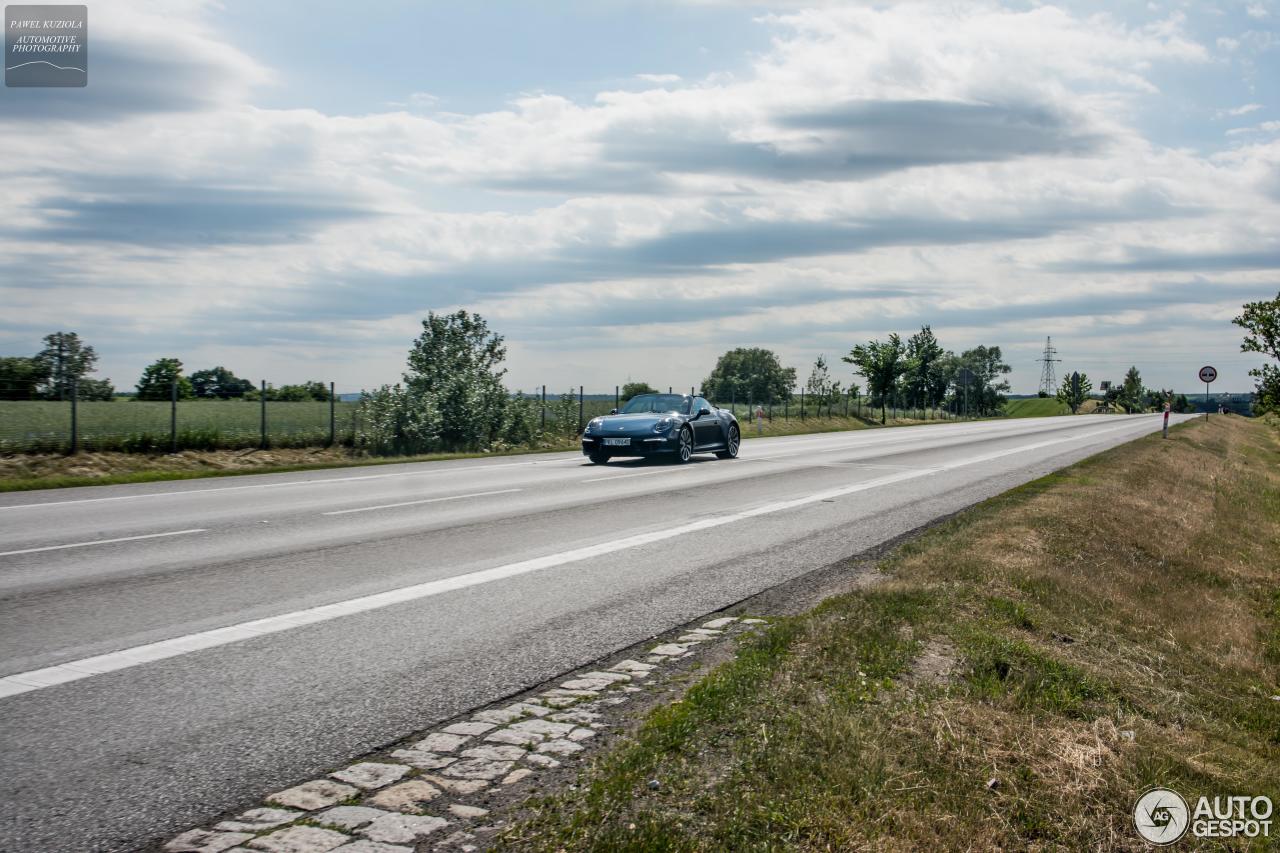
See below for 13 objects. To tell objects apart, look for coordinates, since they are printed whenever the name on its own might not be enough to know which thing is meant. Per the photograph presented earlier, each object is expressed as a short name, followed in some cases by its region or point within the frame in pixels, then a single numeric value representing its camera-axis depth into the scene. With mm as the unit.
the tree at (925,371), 66500
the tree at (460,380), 27234
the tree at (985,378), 138875
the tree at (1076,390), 157875
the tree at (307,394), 26730
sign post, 43344
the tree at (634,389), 39394
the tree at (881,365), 63000
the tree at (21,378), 20094
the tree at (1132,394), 148038
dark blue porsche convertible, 20266
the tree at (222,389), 24923
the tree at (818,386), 57500
